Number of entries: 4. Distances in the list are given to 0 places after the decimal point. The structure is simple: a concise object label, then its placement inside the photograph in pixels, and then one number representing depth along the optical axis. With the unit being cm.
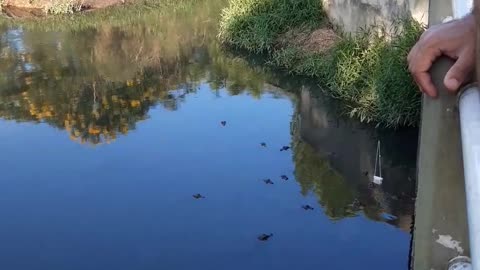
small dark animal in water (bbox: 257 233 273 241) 530
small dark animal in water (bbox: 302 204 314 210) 584
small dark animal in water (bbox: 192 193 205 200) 607
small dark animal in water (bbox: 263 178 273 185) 632
